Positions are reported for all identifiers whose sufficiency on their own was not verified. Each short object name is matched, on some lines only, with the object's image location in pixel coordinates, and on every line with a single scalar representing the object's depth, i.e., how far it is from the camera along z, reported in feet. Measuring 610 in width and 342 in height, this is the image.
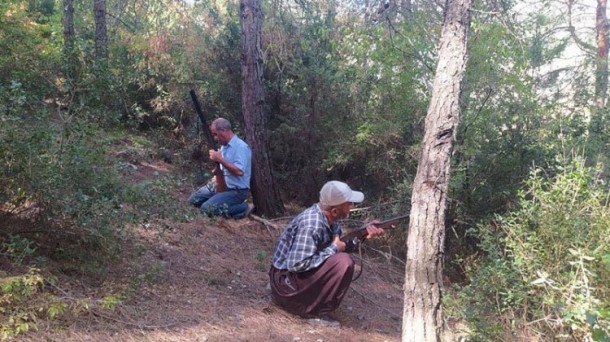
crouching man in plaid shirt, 15.65
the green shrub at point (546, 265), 12.57
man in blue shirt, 25.09
